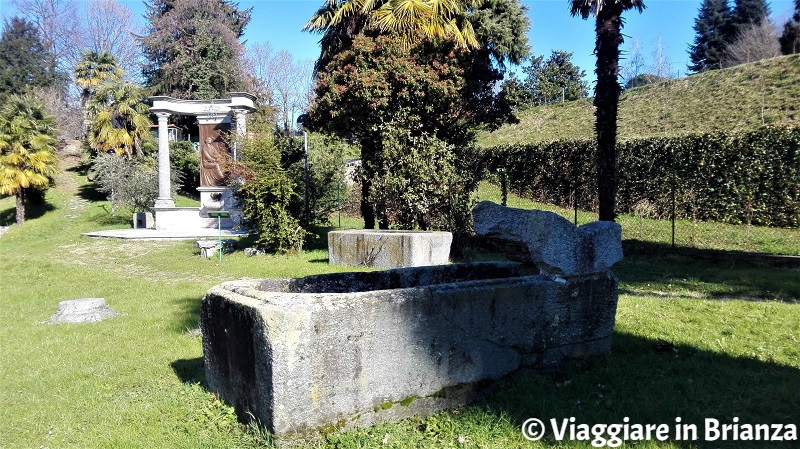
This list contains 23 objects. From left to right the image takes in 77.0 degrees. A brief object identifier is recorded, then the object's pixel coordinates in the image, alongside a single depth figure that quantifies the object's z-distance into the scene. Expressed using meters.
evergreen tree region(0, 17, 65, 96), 42.66
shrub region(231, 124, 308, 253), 11.87
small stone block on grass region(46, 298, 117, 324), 6.90
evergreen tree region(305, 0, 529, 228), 12.06
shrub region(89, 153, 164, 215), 23.53
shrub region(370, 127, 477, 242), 11.16
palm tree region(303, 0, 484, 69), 12.07
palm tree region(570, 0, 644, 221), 9.98
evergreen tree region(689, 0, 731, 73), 40.66
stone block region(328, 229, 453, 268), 9.34
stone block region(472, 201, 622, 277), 3.71
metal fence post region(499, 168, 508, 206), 12.39
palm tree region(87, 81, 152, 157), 25.55
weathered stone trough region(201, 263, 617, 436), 2.81
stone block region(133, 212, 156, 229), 22.31
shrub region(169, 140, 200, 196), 30.08
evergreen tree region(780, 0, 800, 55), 31.17
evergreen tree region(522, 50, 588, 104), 45.81
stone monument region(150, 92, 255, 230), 20.42
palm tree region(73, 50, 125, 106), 30.27
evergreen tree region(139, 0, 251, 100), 32.38
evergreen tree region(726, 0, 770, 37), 40.03
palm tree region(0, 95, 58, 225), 22.08
